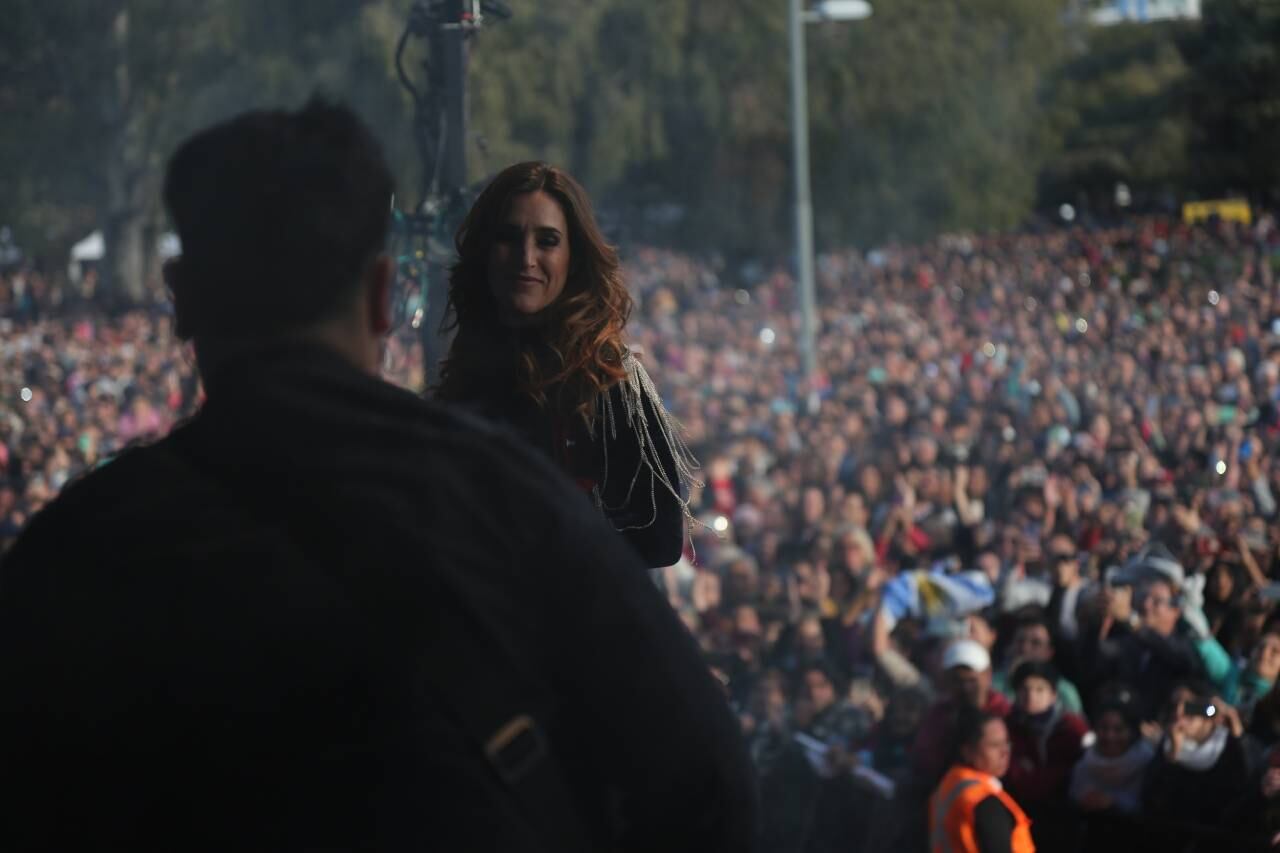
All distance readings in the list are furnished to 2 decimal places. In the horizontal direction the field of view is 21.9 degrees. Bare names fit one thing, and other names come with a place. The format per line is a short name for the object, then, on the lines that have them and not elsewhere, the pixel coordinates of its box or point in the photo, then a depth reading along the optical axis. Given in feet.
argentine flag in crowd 47.76
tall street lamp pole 102.60
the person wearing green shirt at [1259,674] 35.63
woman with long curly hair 15.08
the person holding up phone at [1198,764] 32.32
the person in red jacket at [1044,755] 34.41
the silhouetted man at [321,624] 8.15
